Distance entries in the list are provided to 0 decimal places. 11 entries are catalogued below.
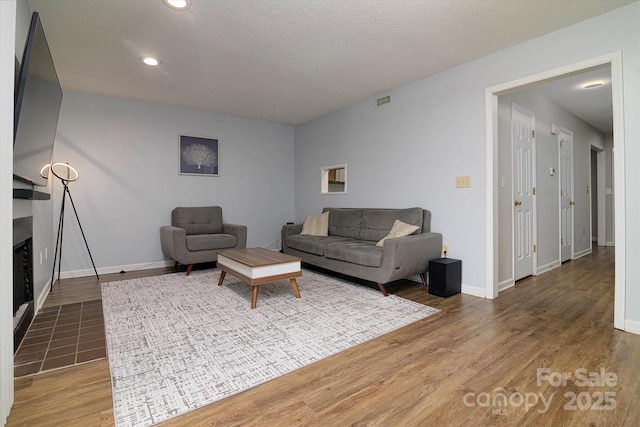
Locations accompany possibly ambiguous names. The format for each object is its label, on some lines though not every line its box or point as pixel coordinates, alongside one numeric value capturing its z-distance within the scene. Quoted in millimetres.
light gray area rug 1550
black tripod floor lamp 3874
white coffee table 2768
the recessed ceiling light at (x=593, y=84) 3744
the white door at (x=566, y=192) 4625
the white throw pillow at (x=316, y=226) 4594
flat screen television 1763
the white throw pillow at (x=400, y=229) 3419
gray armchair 3972
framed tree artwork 4852
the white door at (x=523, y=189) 3627
